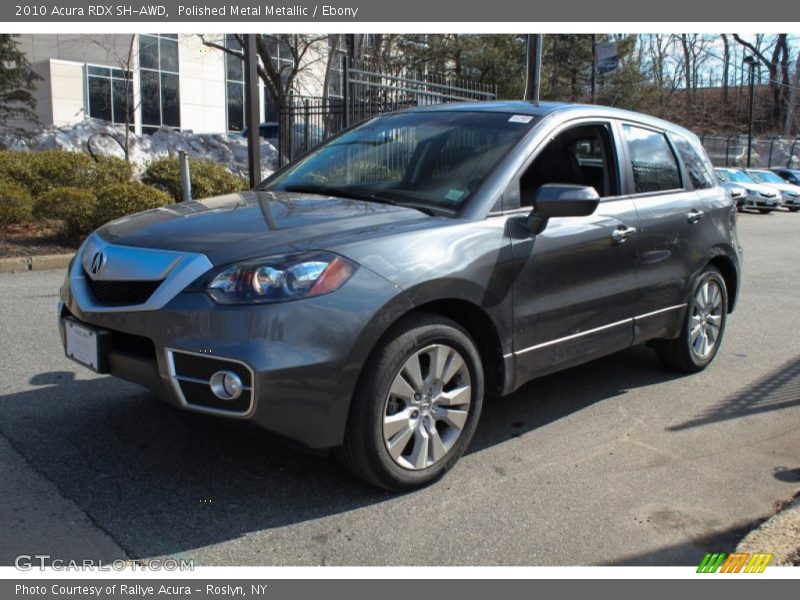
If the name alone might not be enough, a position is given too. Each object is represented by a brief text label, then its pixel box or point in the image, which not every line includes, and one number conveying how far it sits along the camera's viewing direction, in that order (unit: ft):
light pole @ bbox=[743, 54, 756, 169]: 140.04
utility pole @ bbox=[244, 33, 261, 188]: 36.01
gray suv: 10.16
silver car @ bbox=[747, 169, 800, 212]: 93.45
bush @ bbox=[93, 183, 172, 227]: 33.91
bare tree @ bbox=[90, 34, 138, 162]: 91.31
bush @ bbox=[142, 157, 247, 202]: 40.11
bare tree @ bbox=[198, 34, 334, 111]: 64.18
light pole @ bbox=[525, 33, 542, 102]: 45.19
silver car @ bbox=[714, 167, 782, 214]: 85.51
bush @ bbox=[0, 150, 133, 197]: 38.55
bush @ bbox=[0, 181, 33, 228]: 33.45
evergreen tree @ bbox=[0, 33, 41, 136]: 85.25
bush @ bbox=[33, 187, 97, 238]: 33.58
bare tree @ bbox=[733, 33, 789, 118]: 205.46
